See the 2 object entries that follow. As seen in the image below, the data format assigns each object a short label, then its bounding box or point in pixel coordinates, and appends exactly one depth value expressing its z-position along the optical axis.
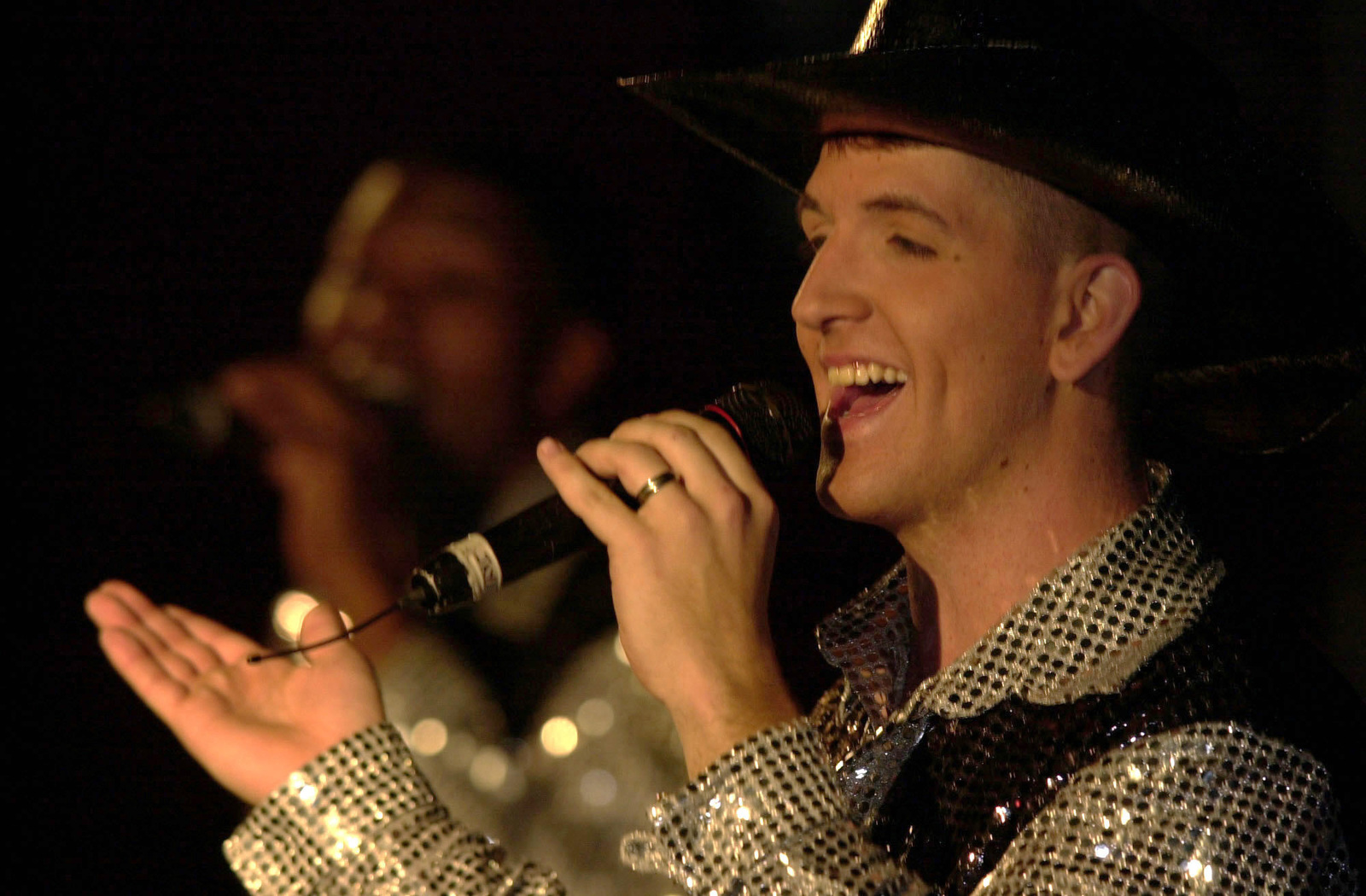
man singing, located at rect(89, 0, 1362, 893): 4.87
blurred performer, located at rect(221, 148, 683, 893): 5.53
